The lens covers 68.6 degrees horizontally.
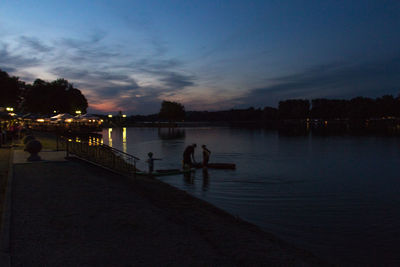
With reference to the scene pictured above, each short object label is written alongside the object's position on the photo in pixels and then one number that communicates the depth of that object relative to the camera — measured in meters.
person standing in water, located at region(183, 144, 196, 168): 22.02
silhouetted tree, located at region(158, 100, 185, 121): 188.88
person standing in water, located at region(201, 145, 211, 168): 22.49
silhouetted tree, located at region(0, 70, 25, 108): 51.39
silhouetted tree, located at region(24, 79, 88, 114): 82.44
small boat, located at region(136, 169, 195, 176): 19.23
